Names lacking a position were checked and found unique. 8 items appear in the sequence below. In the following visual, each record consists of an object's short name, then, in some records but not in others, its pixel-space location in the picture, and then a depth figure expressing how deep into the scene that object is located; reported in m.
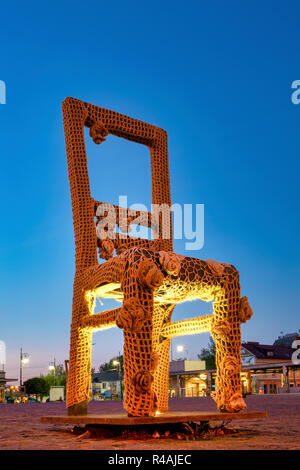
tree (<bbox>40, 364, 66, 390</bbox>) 60.96
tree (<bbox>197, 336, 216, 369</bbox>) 58.62
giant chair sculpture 5.58
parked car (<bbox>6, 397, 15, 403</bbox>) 37.38
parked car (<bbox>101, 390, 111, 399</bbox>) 46.05
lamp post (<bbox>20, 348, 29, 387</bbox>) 48.56
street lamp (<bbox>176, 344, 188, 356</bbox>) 36.36
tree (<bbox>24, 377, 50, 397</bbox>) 44.25
